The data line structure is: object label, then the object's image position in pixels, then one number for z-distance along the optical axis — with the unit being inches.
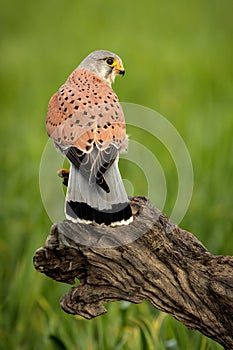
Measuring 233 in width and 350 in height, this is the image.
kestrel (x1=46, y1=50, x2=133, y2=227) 255.8
